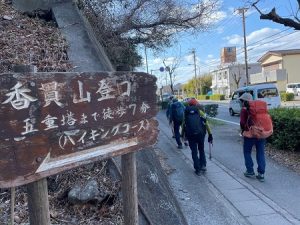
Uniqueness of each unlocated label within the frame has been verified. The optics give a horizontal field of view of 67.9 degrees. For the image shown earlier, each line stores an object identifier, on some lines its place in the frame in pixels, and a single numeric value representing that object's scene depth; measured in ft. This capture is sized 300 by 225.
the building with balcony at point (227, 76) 145.37
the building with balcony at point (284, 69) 96.15
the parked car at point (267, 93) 41.52
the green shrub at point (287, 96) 74.34
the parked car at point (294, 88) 78.73
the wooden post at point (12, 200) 4.97
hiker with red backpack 14.23
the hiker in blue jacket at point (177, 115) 22.35
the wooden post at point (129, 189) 5.75
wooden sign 3.87
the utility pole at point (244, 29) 75.37
